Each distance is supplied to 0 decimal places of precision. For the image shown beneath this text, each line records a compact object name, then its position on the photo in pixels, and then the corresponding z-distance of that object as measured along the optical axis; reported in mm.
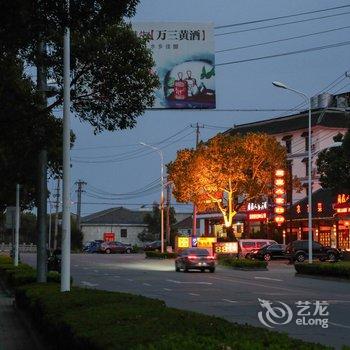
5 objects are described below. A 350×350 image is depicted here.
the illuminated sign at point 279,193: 52844
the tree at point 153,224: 111675
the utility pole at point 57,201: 81812
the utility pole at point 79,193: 98900
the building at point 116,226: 120438
